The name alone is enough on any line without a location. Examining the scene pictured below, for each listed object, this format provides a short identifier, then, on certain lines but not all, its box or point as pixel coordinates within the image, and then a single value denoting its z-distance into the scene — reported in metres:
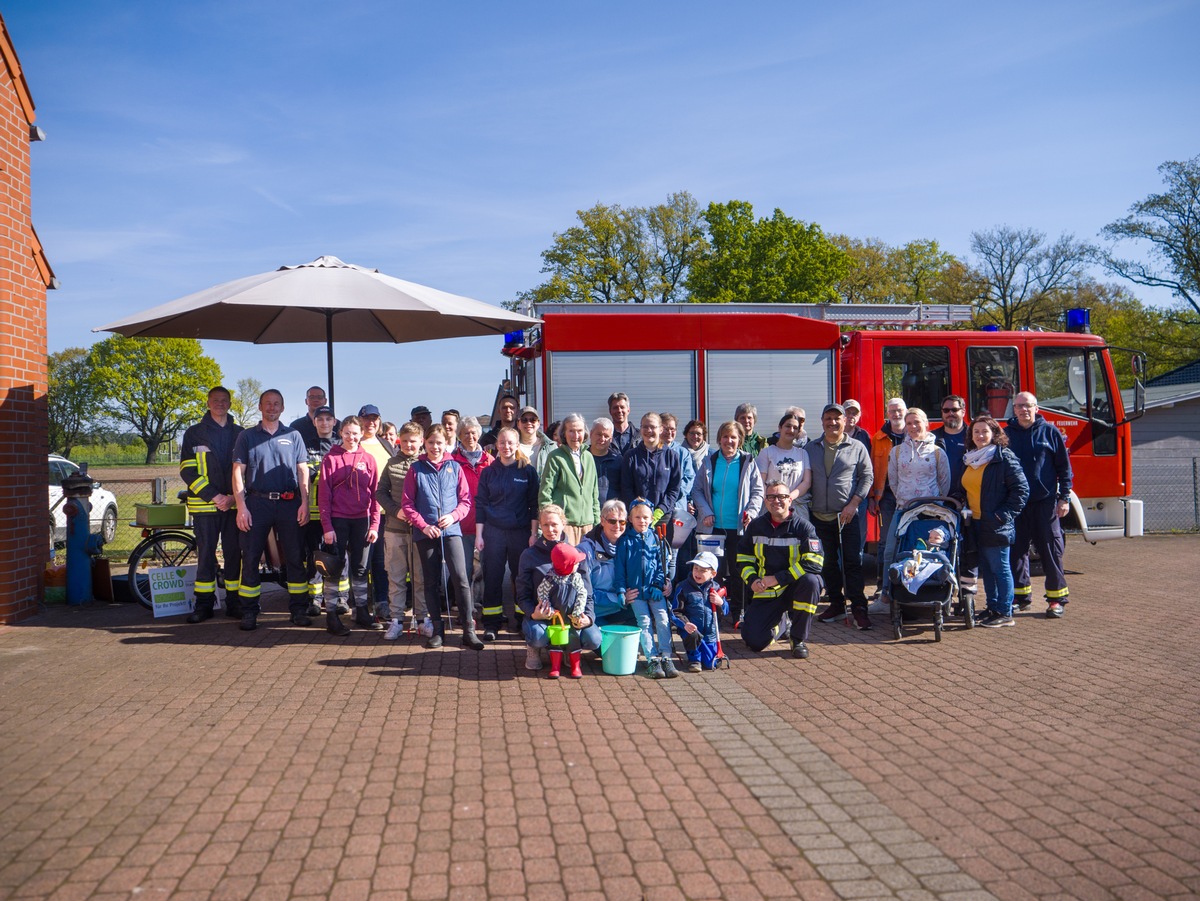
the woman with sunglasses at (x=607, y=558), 6.65
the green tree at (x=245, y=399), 70.75
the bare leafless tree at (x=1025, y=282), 47.09
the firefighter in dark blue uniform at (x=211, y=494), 8.01
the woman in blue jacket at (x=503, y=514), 7.36
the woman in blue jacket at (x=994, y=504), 7.84
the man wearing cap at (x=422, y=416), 10.02
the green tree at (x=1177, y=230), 40.66
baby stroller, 7.48
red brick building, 8.23
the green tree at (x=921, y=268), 51.12
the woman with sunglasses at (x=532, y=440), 8.01
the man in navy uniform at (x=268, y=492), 7.79
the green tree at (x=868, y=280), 48.97
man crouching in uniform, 6.99
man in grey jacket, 8.02
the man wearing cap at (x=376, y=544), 8.16
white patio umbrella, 7.48
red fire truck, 9.79
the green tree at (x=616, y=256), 43.97
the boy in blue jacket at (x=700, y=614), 6.68
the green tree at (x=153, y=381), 67.00
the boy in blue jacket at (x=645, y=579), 6.62
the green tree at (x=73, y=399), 63.84
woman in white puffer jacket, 8.15
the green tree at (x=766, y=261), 39.72
